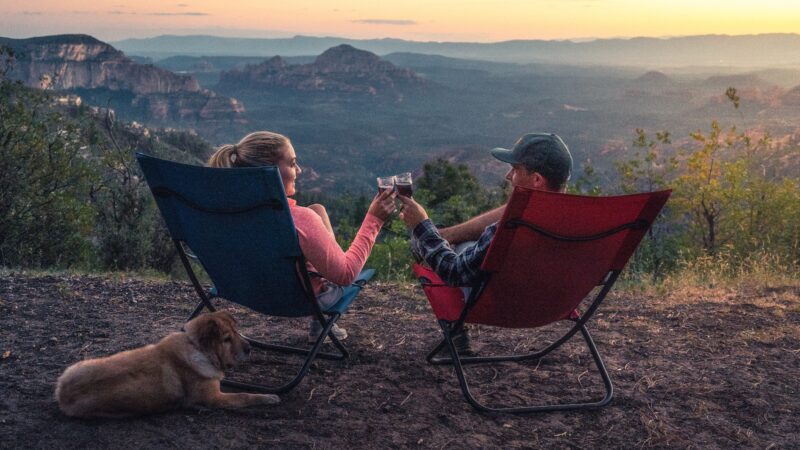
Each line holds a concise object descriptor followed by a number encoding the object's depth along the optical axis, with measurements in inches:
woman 112.8
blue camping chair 102.8
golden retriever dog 96.0
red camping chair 102.5
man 111.8
